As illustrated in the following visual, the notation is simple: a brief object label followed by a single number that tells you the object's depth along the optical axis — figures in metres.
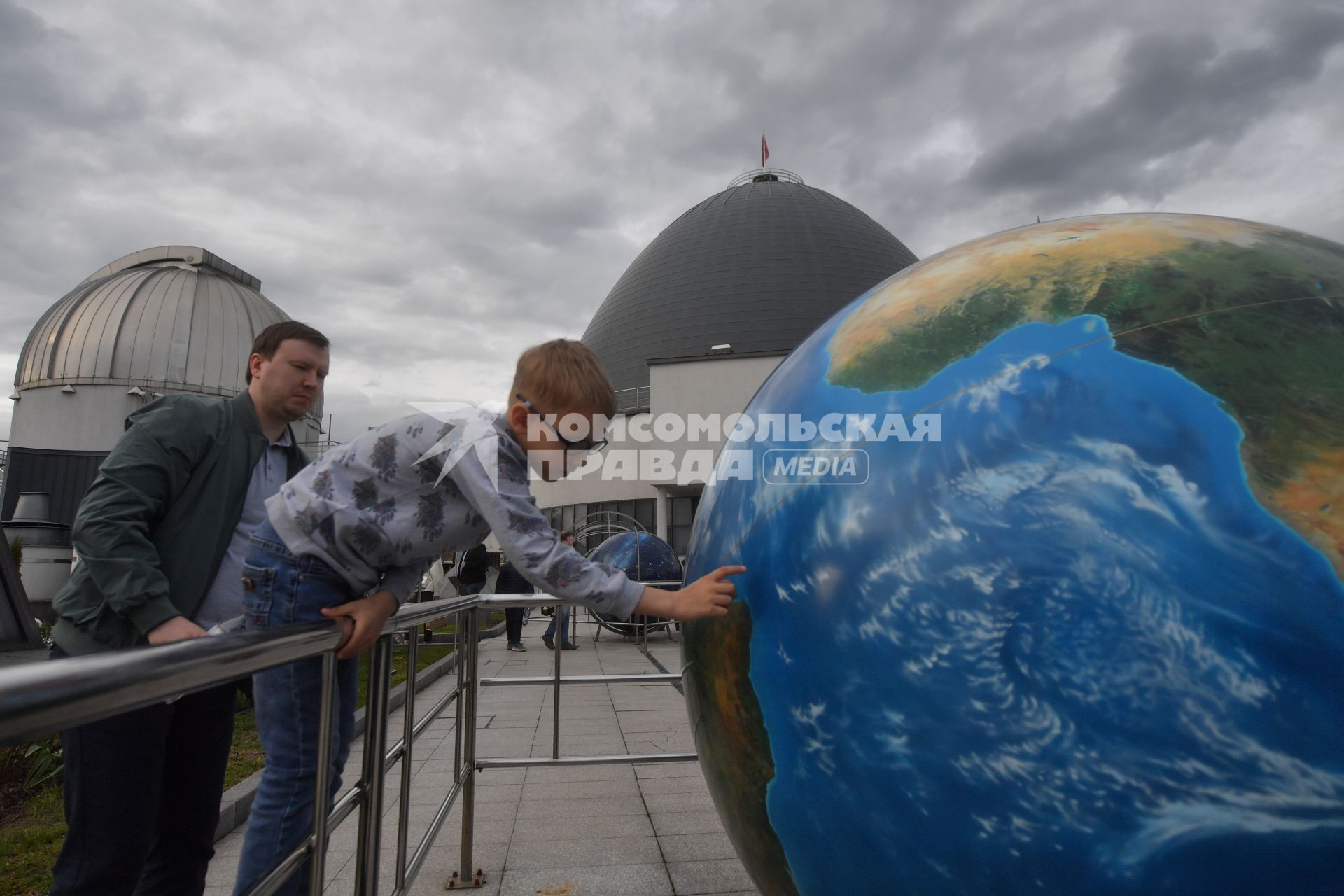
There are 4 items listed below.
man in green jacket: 1.72
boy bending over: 1.76
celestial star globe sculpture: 11.77
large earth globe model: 1.28
